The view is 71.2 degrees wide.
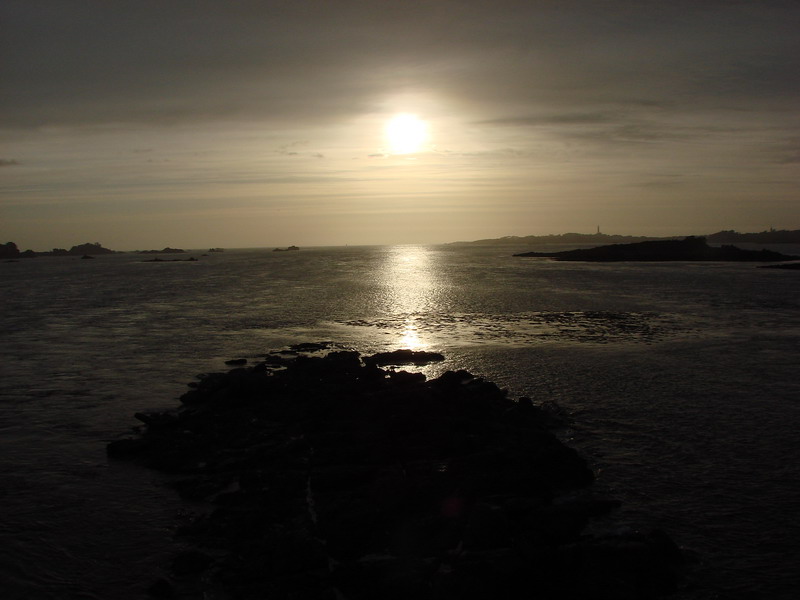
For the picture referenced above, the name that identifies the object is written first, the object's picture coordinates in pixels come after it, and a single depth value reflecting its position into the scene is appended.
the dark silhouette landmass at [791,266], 119.00
